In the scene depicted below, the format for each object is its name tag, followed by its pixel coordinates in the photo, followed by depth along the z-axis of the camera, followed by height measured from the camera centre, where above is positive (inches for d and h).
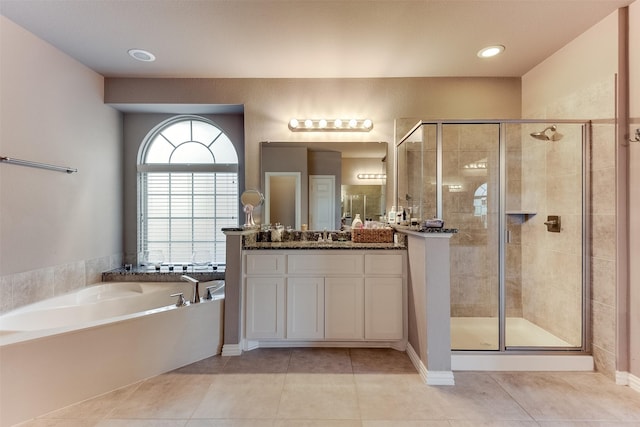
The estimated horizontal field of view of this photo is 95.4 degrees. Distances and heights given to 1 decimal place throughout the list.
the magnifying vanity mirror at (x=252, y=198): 113.4 +6.1
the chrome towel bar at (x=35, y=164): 80.5 +14.9
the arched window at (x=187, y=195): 129.2 +8.3
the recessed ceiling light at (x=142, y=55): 95.3 +53.3
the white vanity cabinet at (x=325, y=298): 91.7 -26.6
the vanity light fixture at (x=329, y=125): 113.3 +34.8
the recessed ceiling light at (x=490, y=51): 92.7 +53.0
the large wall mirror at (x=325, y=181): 114.7 +13.0
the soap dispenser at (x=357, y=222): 109.0 -3.2
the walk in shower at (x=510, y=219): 88.5 -1.9
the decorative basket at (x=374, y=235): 99.7 -7.3
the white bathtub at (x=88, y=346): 61.1 -33.2
